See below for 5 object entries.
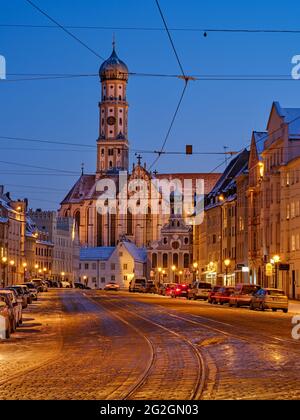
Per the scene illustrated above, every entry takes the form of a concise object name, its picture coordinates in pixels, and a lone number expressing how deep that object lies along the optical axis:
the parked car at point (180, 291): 90.99
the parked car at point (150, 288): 121.28
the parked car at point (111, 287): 134.31
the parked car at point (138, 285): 121.16
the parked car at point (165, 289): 96.69
